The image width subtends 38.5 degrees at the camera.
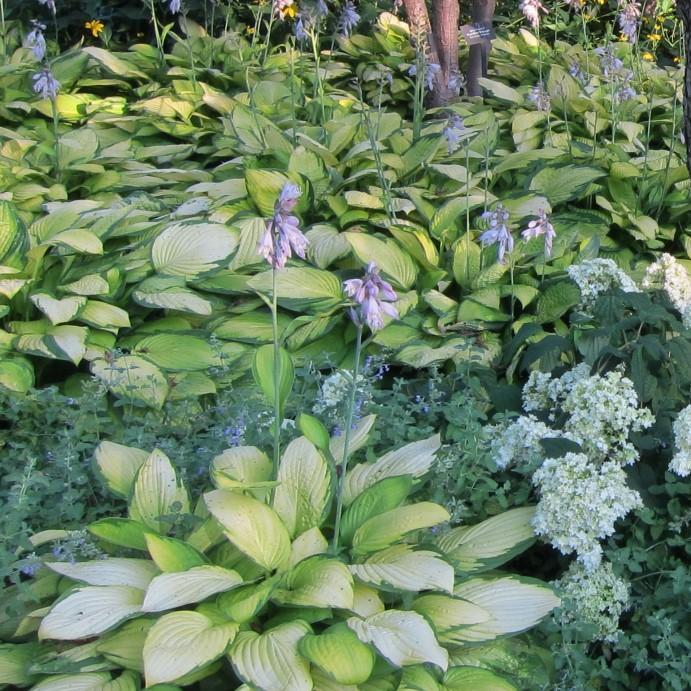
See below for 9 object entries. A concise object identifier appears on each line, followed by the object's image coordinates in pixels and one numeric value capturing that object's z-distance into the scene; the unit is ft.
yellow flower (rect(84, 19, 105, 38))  24.13
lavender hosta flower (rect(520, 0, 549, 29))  15.94
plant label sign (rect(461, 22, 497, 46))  17.08
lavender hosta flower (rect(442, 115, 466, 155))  14.59
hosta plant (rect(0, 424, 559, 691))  6.73
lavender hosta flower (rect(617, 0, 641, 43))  17.13
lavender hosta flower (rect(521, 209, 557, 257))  10.31
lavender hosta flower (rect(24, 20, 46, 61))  16.33
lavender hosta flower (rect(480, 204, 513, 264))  10.35
